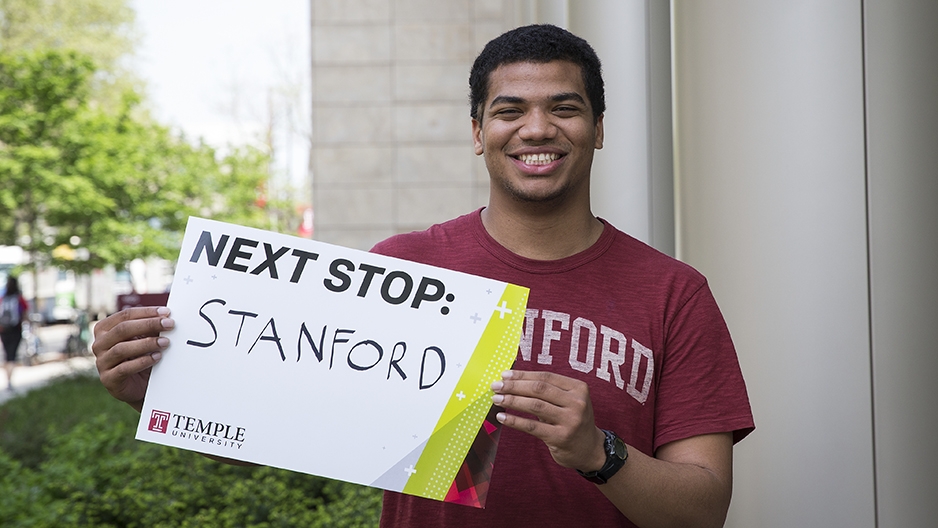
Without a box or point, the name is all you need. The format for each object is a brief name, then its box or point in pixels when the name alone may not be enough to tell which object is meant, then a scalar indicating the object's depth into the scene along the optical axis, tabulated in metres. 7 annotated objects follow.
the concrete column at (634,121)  5.14
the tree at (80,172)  20.83
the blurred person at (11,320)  17.20
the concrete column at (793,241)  3.12
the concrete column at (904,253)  2.99
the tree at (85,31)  32.50
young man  2.03
